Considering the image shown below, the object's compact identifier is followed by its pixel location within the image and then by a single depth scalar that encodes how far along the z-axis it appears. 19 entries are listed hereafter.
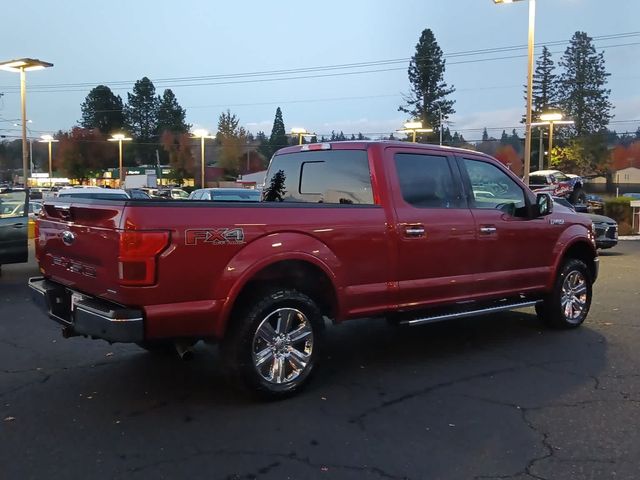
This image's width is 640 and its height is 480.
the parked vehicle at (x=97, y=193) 14.28
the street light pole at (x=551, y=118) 33.28
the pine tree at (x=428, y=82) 71.44
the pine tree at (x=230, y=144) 73.50
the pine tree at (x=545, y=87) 75.75
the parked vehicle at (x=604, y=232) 15.28
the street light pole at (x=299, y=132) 30.30
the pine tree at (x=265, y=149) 110.06
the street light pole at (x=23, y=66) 22.42
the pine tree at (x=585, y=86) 72.19
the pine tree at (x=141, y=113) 111.25
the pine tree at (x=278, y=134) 107.50
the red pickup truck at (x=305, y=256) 4.04
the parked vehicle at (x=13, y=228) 9.66
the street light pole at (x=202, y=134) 40.94
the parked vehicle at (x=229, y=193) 14.99
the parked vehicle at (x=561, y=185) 25.83
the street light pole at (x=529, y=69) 19.20
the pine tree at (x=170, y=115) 108.69
